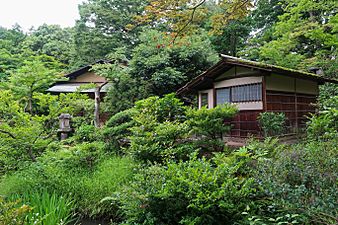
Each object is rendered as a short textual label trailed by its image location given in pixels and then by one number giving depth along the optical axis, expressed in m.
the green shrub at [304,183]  2.59
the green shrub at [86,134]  8.19
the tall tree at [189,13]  4.53
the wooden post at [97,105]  9.80
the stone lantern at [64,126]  9.68
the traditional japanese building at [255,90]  8.47
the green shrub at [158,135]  5.79
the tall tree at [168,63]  11.59
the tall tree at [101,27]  19.20
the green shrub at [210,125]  6.58
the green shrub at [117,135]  7.61
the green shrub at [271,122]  7.77
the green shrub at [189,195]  3.19
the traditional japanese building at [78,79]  16.16
